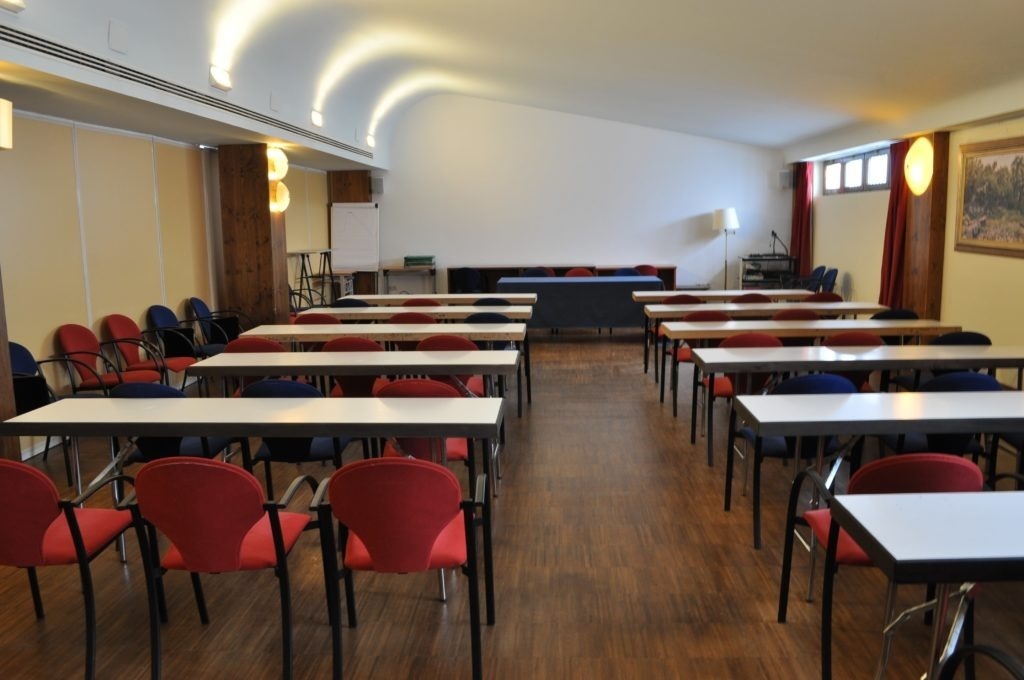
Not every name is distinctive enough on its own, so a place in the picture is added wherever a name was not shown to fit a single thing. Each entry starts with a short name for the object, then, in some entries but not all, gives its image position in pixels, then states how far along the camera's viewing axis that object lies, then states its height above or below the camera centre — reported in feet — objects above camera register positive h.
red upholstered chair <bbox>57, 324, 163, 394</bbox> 19.60 -2.66
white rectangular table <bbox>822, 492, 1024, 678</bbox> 6.59 -2.57
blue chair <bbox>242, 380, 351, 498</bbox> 13.46 -3.23
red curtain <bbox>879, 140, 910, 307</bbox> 29.66 +0.86
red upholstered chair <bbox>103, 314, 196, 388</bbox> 21.48 -2.56
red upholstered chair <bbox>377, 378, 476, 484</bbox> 12.81 -2.29
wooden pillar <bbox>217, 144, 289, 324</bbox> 28.60 +0.73
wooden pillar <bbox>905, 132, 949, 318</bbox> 26.86 +0.50
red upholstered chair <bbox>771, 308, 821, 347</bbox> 22.16 -1.79
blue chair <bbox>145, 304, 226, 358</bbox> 24.07 -2.40
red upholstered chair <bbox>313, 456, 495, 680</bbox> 8.48 -2.98
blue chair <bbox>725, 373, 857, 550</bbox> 13.02 -3.13
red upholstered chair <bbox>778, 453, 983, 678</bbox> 8.66 -2.57
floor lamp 41.63 +1.83
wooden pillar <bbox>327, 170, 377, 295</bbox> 43.88 +3.74
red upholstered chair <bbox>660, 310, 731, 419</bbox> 21.22 -2.70
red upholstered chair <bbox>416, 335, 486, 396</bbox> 17.52 -1.96
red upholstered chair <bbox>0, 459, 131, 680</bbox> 8.89 -3.26
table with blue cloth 33.50 -2.12
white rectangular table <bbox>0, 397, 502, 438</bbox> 11.07 -2.36
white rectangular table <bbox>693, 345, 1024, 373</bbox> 15.34 -2.13
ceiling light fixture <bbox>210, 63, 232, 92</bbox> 21.16 +4.96
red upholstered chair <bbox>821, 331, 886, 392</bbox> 17.63 -1.98
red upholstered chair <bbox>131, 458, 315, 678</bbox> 8.61 -2.96
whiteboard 43.27 +1.35
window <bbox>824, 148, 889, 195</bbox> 33.17 +3.62
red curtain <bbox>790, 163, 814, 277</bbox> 40.78 +1.73
